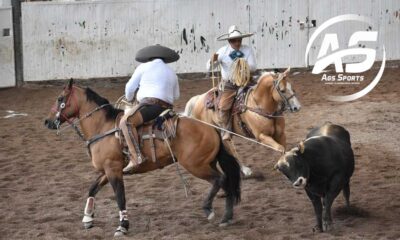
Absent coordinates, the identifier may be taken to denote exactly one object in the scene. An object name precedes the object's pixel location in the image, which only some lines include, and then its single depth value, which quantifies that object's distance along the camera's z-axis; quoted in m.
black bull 13.51
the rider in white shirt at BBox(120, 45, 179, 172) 15.10
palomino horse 17.43
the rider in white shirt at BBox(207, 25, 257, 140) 18.87
